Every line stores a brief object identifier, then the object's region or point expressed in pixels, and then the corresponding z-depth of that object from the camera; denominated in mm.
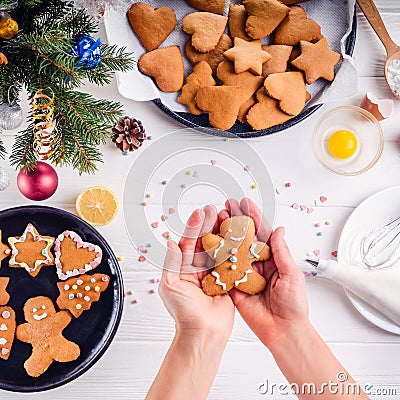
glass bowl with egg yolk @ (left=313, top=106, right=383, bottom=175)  1196
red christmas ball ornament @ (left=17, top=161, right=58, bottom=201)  1078
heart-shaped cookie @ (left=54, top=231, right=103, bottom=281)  1118
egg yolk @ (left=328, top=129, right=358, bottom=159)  1194
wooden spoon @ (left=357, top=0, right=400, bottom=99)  1162
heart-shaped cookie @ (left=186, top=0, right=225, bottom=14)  1146
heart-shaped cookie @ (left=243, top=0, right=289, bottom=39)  1134
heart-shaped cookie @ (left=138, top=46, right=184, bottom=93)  1139
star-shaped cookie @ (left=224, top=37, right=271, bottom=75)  1127
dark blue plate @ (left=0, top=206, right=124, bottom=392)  1113
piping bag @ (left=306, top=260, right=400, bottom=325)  1139
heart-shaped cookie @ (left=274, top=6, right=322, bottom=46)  1151
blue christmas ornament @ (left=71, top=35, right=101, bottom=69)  805
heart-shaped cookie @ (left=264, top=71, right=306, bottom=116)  1129
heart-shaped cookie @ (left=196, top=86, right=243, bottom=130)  1124
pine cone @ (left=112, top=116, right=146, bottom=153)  1149
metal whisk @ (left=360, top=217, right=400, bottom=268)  1180
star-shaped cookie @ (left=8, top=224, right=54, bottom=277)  1120
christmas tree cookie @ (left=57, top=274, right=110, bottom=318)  1117
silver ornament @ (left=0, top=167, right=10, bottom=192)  1153
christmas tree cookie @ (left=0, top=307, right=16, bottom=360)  1117
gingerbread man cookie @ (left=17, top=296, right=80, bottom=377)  1114
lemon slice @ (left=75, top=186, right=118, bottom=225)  1147
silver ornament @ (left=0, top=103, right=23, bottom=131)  951
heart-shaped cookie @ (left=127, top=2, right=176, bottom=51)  1134
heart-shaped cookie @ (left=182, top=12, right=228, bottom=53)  1140
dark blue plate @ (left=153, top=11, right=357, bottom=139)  1150
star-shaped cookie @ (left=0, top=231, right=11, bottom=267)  1117
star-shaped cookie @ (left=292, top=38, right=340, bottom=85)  1145
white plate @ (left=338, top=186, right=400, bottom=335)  1182
